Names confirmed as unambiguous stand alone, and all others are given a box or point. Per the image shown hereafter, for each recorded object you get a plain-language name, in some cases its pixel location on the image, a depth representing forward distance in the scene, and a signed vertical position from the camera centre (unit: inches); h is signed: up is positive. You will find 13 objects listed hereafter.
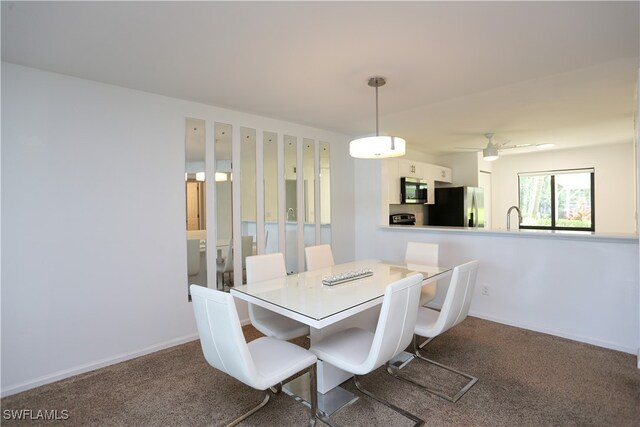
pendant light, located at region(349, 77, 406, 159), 94.6 +18.4
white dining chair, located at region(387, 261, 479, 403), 86.5 -30.1
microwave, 199.2 +11.3
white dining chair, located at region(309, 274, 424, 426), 67.7 -30.9
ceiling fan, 188.4 +33.0
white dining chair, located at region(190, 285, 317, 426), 62.0 -30.5
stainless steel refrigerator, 221.0 +0.1
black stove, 204.2 -7.3
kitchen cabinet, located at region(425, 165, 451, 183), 226.7 +25.2
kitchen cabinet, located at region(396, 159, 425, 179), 201.2 +25.7
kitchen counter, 111.5 -11.2
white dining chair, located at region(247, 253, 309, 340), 93.7 -32.3
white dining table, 72.7 -22.5
